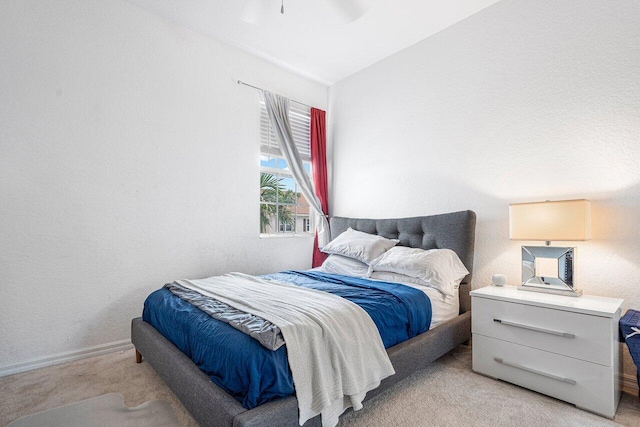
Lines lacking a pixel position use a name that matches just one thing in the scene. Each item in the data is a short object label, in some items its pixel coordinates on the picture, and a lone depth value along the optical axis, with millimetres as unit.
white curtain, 3678
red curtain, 4055
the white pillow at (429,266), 2404
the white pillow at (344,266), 2933
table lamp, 2023
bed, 1289
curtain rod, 3484
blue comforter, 1296
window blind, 3738
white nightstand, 1719
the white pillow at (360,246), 2955
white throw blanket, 1388
